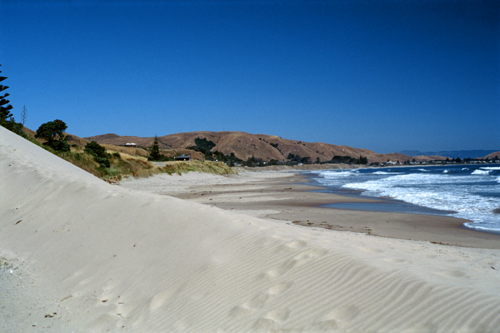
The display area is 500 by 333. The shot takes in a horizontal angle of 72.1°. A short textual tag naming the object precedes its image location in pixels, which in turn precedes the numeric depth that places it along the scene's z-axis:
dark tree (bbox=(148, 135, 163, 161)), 54.31
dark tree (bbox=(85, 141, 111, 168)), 27.31
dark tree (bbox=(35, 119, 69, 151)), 26.77
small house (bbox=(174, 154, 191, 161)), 65.96
